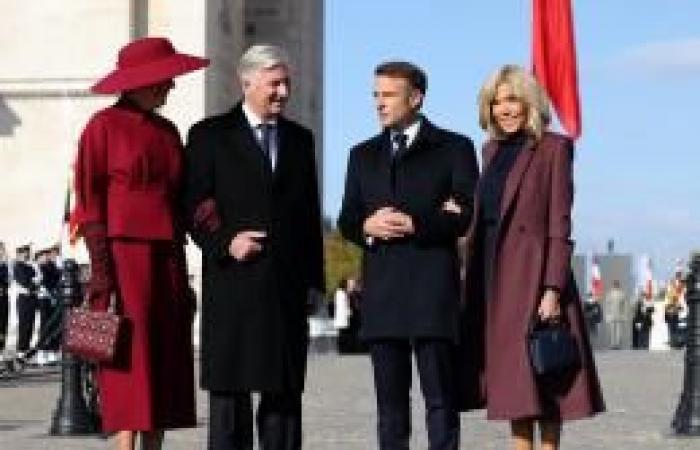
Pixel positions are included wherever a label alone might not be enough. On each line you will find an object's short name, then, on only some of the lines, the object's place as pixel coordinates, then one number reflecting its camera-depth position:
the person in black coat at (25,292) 29.11
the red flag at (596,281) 50.97
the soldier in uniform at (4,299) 28.56
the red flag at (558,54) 20.64
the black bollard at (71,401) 14.91
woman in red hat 8.71
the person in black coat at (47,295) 28.47
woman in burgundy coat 8.97
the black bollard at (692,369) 14.76
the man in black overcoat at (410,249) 9.12
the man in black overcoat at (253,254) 8.88
